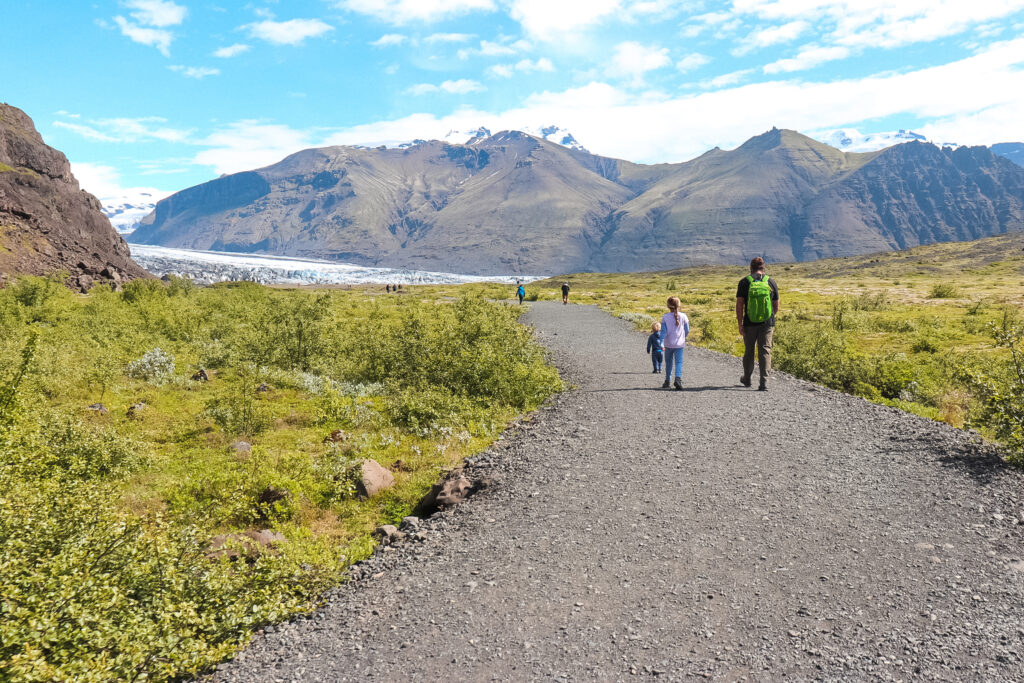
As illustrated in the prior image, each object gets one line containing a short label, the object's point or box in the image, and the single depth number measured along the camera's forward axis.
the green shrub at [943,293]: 49.00
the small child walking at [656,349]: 15.25
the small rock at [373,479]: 9.00
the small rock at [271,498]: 8.45
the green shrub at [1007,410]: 7.56
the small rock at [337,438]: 11.87
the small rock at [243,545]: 6.04
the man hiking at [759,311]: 11.72
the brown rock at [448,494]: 8.01
